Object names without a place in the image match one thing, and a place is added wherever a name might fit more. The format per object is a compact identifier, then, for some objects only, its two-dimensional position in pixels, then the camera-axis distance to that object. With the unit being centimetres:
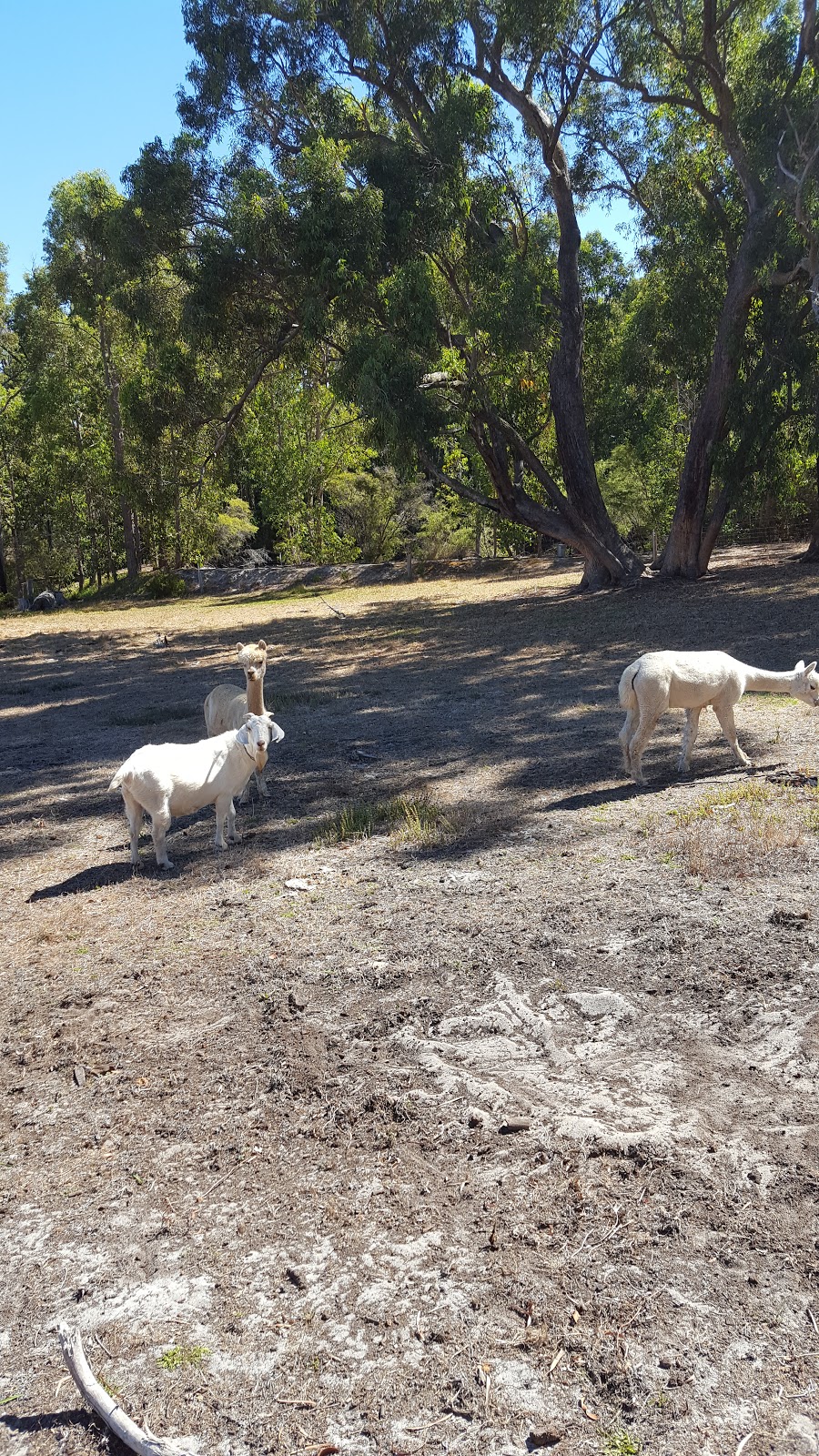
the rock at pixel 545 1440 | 288
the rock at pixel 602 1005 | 505
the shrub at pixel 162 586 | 3588
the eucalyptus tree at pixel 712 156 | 1941
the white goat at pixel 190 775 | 704
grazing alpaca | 823
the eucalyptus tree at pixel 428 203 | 1916
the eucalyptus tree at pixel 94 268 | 2718
